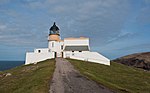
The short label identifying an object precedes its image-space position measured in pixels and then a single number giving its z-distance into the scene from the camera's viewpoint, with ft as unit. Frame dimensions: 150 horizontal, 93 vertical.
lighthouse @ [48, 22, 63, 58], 107.89
